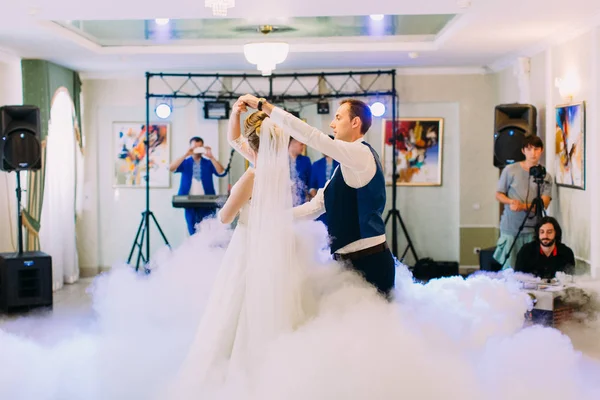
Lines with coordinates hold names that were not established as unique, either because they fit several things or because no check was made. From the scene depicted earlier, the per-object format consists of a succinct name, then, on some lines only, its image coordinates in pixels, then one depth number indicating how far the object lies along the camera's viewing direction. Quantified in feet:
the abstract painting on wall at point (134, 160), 31.99
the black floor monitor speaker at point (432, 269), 28.81
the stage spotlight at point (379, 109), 29.73
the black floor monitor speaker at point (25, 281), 23.59
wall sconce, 21.80
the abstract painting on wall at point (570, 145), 21.12
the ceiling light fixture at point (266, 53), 21.38
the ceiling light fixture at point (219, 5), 16.23
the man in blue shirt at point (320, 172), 29.12
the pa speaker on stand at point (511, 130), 24.80
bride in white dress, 11.92
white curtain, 28.25
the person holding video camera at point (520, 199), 22.52
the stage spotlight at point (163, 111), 30.09
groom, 12.06
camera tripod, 21.94
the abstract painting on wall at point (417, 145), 31.53
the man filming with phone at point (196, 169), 29.91
